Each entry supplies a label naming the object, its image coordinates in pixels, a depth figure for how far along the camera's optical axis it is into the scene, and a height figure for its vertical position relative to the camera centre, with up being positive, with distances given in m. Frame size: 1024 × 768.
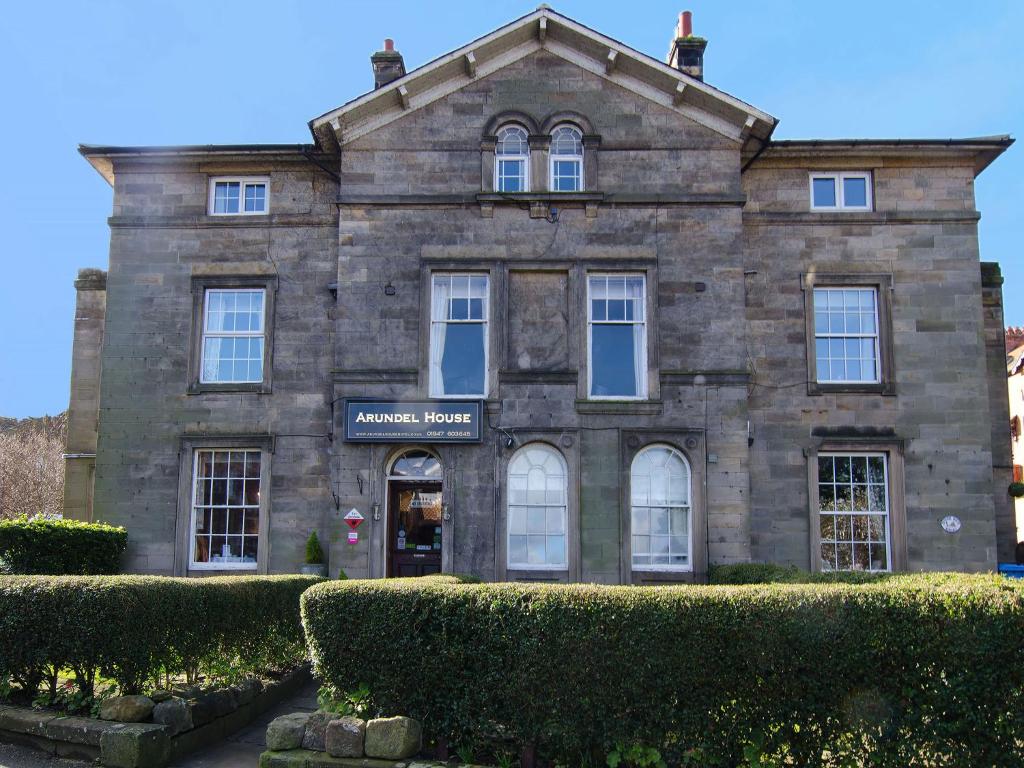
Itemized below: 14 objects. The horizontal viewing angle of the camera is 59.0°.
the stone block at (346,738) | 8.45 -2.22
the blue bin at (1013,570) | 17.45 -1.24
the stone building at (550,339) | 17.16 +3.23
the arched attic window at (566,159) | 18.14 +6.82
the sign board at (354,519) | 16.92 -0.36
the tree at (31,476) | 46.44 +1.05
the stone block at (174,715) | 9.48 -2.27
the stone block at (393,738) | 8.38 -2.20
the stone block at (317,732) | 8.67 -2.22
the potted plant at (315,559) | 17.44 -1.16
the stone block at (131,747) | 8.95 -2.46
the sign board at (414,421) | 17.09 +1.47
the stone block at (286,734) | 8.72 -2.26
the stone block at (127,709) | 9.41 -2.20
